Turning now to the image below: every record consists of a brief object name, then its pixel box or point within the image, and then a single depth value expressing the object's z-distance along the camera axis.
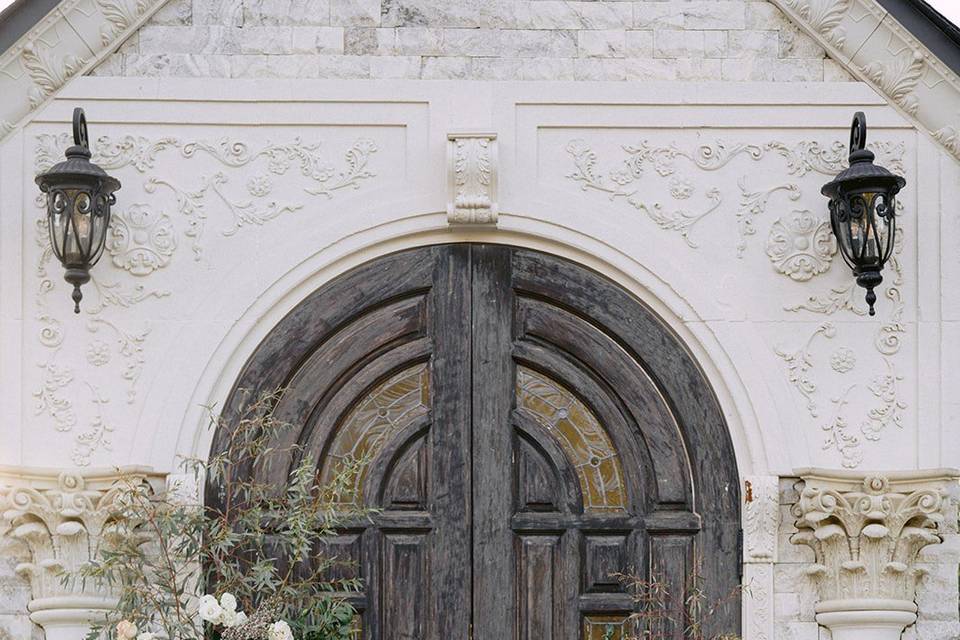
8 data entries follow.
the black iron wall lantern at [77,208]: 6.70
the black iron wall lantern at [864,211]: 6.73
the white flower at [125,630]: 6.13
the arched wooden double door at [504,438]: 6.89
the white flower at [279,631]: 6.20
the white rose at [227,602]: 6.23
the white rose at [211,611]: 6.19
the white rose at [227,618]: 6.23
